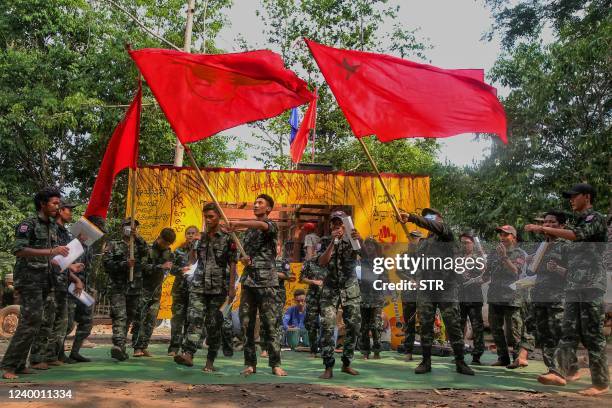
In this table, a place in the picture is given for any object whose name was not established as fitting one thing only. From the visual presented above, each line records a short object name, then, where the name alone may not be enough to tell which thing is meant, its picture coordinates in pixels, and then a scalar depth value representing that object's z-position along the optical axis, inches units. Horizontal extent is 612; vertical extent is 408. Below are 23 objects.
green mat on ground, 283.0
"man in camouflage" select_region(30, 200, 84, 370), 301.6
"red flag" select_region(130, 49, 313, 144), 297.1
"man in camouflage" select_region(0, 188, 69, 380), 271.1
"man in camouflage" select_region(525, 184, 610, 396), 270.1
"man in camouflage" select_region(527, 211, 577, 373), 313.4
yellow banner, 509.4
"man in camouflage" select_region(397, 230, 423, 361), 417.1
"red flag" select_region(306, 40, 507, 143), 289.0
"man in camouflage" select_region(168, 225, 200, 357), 381.1
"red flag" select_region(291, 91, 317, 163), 600.4
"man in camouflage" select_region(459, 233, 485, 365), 382.0
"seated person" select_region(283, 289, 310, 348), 475.5
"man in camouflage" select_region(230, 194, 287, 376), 302.2
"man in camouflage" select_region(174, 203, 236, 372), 308.7
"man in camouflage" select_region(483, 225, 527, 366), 368.2
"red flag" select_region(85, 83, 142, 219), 323.9
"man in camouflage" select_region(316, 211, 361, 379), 308.2
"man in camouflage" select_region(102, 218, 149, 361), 345.7
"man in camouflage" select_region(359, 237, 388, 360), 405.7
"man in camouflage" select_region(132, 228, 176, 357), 370.9
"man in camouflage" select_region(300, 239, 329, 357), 414.9
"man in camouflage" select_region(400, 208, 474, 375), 323.0
